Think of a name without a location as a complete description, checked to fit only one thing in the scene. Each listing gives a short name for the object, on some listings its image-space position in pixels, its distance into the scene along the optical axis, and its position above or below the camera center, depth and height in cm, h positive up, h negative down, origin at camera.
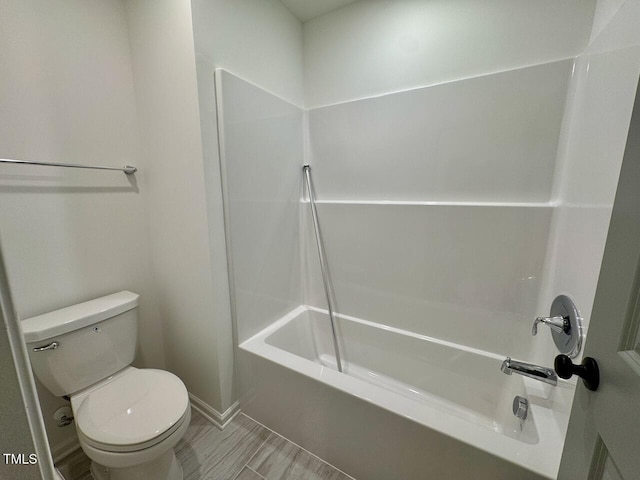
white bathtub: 94 -96
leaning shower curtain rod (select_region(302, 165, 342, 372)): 184 -44
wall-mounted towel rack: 102 +13
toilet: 97 -87
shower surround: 105 -36
